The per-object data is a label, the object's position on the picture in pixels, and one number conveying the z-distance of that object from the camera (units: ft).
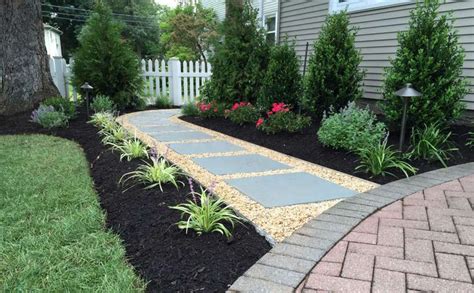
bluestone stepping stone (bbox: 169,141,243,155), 14.87
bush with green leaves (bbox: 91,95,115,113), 22.91
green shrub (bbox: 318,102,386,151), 12.49
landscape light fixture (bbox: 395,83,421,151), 11.25
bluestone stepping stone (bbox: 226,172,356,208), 9.16
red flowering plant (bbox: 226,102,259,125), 19.43
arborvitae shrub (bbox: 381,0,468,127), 12.95
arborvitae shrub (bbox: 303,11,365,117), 16.12
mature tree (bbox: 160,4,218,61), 56.65
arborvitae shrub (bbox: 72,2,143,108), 25.77
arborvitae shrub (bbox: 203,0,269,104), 21.06
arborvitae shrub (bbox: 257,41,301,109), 17.95
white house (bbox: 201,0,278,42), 33.88
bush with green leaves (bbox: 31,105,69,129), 18.90
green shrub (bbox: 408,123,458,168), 11.91
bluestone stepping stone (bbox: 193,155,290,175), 12.05
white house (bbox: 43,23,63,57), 76.62
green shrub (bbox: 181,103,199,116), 24.53
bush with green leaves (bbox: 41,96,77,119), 20.52
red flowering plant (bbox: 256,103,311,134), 16.37
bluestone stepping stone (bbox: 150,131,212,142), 17.57
